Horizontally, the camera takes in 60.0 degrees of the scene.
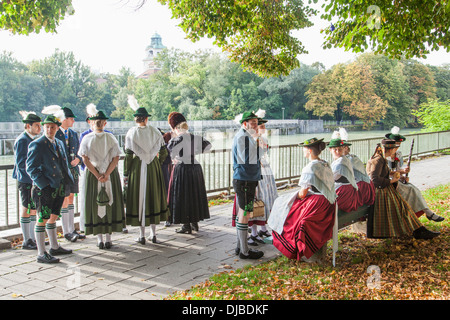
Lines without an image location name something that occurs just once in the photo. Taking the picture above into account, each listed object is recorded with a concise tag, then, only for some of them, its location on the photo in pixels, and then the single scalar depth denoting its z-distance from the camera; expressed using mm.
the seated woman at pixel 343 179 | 5102
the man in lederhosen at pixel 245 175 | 5098
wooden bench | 4707
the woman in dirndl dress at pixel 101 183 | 5312
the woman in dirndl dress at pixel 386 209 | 5305
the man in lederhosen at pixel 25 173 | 5309
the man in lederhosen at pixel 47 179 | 4832
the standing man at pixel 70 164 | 5922
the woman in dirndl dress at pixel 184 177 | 6113
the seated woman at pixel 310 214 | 4586
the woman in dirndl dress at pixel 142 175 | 5688
